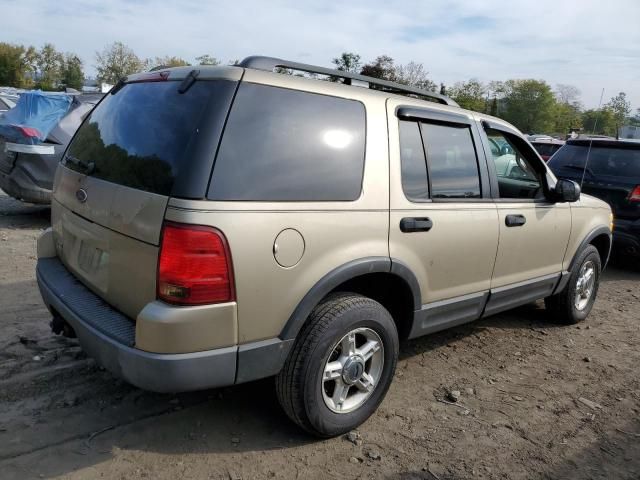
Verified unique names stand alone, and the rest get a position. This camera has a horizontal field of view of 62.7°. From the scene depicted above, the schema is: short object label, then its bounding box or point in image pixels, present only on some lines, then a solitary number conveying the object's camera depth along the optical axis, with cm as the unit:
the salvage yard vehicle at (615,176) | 677
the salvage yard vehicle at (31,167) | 661
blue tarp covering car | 663
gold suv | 228
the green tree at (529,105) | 7331
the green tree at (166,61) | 5784
